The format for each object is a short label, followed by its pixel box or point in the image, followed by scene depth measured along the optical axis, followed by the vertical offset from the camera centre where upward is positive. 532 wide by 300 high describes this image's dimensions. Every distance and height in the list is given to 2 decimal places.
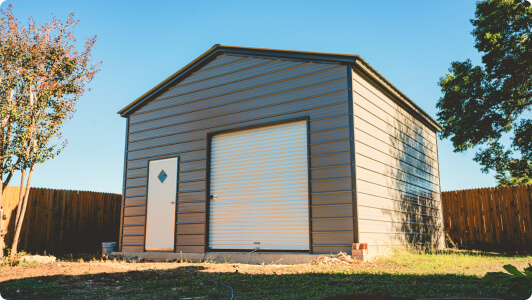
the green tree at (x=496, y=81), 12.09 +4.57
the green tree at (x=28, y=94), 9.30 +3.10
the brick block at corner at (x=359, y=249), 6.94 -0.45
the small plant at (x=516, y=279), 1.53 -0.21
